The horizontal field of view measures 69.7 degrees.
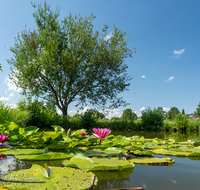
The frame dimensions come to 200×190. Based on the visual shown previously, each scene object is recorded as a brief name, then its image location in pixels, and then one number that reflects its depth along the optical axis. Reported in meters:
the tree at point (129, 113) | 28.13
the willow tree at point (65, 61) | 9.24
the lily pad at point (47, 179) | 0.53
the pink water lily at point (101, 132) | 1.42
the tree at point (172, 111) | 31.51
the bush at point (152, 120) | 10.14
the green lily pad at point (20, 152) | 1.05
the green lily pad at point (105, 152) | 1.12
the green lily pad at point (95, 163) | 0.75
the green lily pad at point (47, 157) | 0.92
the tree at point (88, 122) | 9.08
